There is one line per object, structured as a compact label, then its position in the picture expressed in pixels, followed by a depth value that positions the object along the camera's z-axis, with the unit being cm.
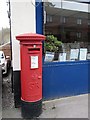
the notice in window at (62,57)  276
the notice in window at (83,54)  291
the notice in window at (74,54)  286
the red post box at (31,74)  203
